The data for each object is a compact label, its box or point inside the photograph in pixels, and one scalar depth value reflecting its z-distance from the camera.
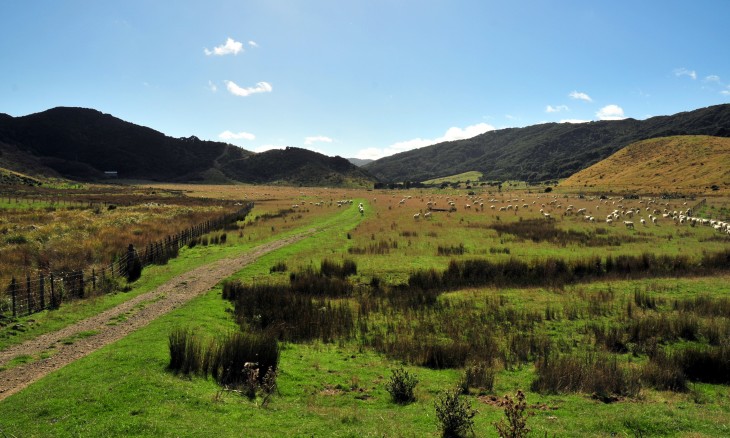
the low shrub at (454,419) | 7.70
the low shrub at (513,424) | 6.88
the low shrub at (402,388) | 9.45
